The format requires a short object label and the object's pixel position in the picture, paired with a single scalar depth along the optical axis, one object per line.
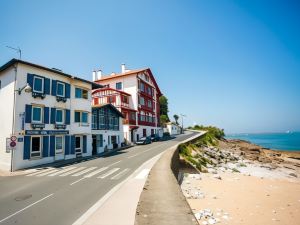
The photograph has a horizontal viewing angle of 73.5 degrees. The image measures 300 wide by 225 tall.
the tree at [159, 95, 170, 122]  76.38
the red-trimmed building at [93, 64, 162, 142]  42.22
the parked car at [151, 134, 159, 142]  44.71
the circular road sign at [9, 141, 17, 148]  17.16
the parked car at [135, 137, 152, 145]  38.51
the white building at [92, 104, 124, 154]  31.27
